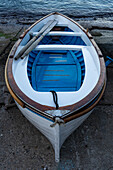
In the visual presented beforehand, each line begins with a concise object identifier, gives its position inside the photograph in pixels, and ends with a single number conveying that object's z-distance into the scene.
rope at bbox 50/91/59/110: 3.33
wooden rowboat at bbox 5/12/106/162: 3.41
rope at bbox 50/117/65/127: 3.05
